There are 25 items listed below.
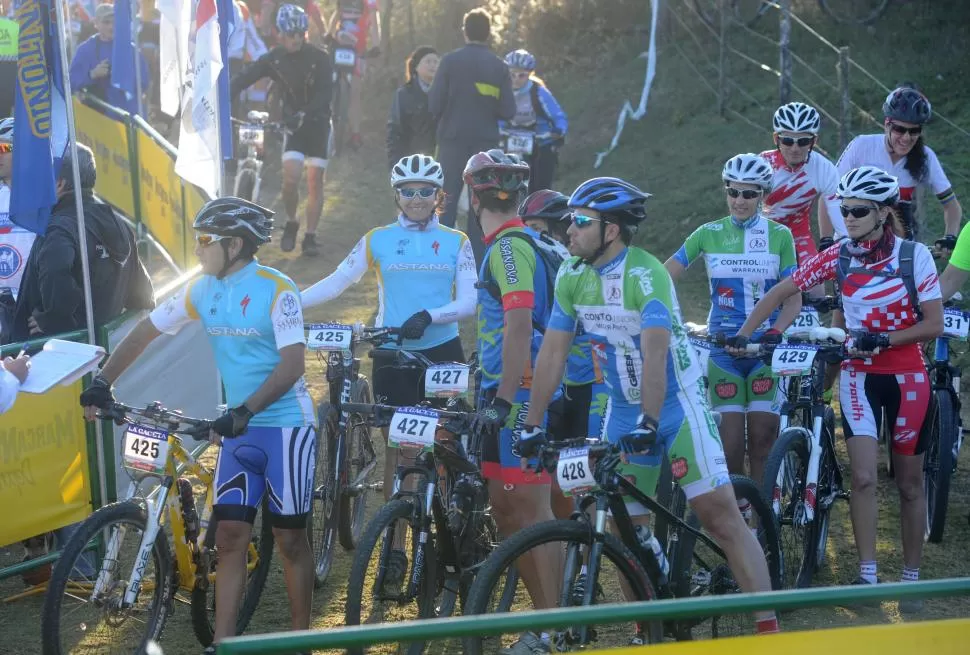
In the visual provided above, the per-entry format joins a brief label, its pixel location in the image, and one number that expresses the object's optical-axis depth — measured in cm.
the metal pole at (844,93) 2603
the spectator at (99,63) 2772
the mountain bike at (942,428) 1483
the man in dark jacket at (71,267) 1387
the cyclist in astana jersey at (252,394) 1095
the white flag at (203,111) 1802
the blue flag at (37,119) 1359
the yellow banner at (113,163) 2334
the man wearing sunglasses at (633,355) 1026
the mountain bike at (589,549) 944
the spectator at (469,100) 2458
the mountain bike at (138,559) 1070
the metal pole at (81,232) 1366
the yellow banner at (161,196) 2212
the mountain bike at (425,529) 1097
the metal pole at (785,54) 2898
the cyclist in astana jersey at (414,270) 1398
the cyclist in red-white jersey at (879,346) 1289
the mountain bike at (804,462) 1287
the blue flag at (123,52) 2384
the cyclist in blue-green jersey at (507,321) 1141
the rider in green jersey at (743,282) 1446
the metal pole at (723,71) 3350
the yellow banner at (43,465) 1280
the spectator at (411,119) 2600
